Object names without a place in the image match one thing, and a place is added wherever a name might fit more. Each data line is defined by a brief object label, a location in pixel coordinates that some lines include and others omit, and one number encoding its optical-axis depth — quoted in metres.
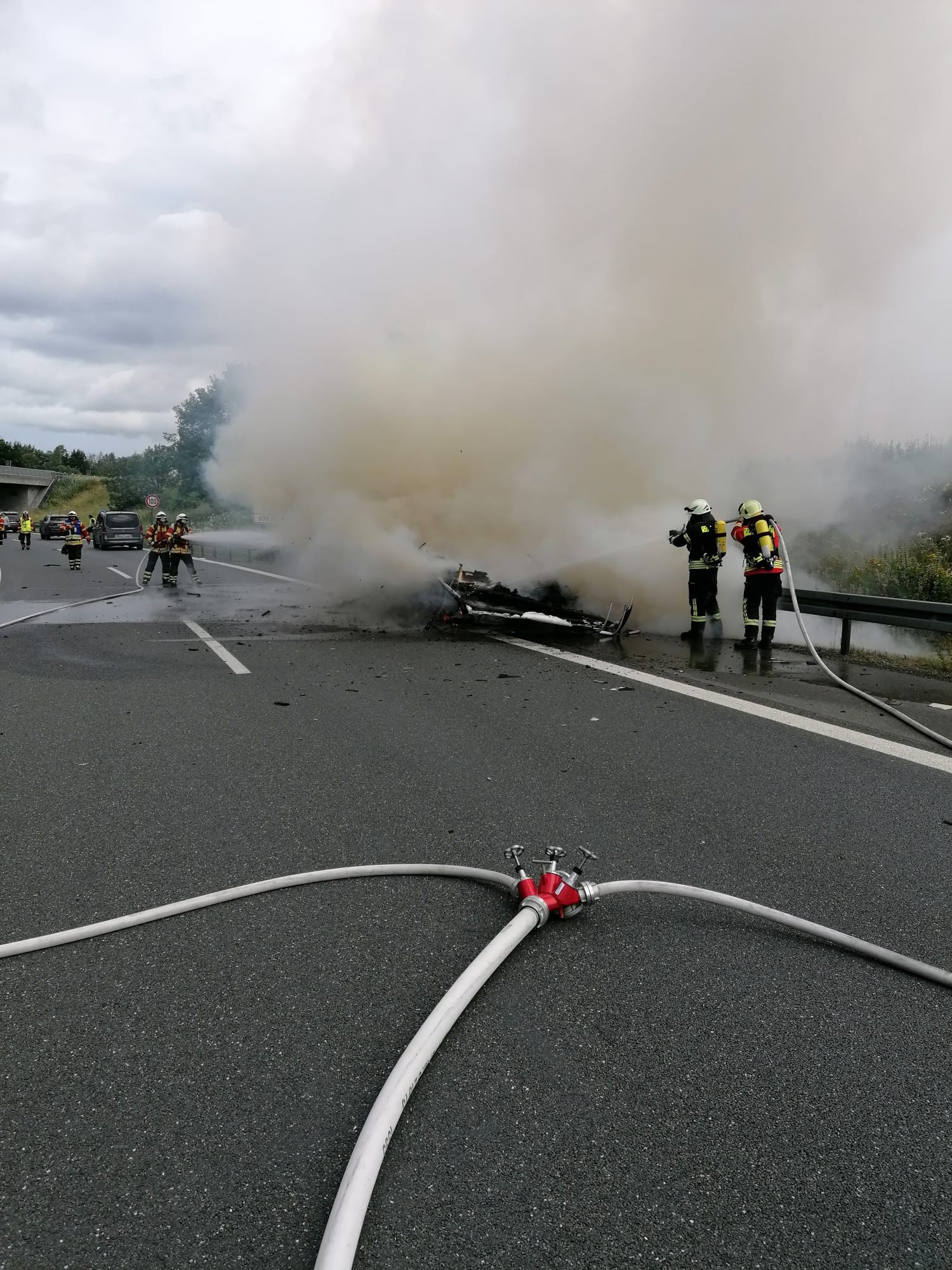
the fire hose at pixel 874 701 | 5.82
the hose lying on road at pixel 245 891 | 2.99
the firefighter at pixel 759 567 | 9.70
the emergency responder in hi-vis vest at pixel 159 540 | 17.80
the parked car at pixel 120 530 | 36.72
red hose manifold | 3.11
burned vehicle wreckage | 10.29
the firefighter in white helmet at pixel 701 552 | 10.05
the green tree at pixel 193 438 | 39.56
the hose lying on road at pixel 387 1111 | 1.71
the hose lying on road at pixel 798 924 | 2.82
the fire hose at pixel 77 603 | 12.04
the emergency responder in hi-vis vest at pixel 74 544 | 23.70
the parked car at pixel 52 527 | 50.38
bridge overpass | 92.56
